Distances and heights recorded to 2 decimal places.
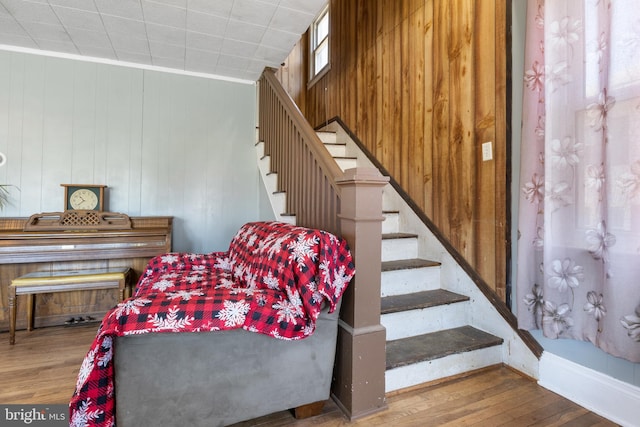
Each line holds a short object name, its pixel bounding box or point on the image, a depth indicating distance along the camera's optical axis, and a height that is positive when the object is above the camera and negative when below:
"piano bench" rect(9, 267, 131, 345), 2.35 -0.52
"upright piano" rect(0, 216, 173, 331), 2.51 -0.32
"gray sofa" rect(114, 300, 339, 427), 1.15 -0.62
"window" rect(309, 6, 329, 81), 4.13 +2.33
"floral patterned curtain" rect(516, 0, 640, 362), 1.30 +0.21
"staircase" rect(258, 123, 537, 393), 1.71 -0.61
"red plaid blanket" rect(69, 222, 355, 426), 1.10 -0.34
